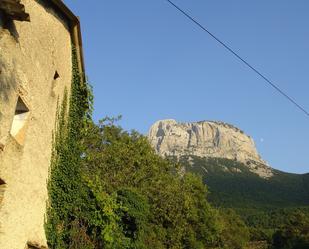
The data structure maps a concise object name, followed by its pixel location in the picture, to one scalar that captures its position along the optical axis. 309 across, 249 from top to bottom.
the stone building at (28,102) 9.94
